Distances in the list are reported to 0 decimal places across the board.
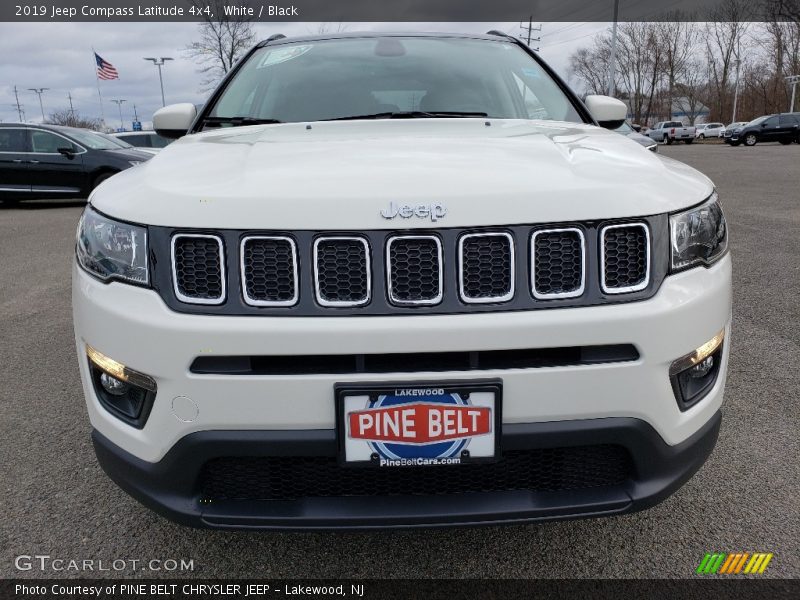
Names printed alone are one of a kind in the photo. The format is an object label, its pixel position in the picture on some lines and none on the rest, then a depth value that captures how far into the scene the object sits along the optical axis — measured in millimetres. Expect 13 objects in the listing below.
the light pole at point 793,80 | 51481
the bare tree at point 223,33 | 27953
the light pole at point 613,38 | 38428
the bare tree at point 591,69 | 78812
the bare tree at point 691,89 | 67188
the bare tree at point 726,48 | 58625
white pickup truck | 44250
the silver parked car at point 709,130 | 50938
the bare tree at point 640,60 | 65125
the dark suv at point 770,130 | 31297
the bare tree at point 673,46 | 63634
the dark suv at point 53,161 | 10914
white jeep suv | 1469
